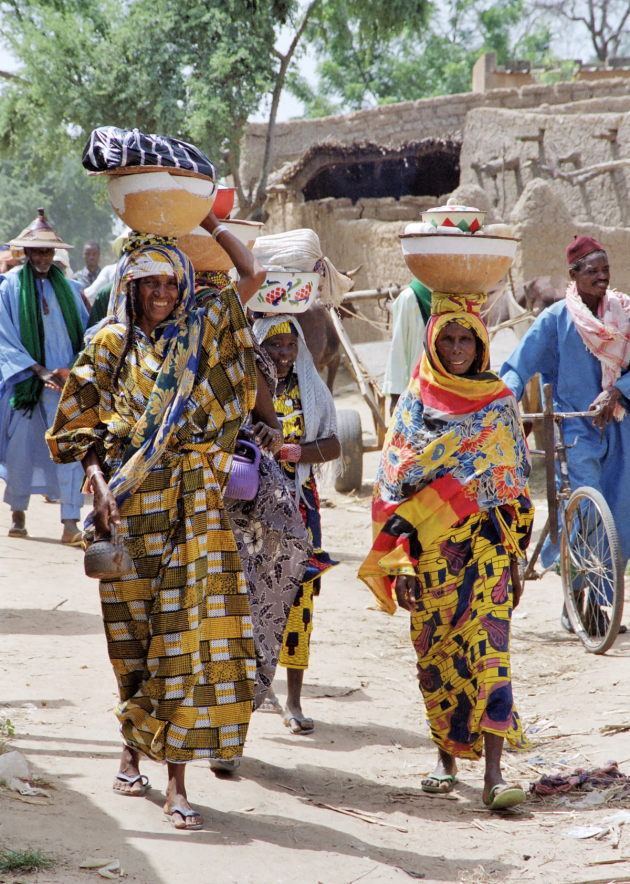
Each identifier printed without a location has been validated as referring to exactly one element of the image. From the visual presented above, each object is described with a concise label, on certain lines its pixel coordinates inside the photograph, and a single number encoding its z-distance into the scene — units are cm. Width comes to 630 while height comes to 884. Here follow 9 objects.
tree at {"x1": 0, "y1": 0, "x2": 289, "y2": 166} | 3509
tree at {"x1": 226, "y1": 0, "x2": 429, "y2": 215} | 3587
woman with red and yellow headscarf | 748
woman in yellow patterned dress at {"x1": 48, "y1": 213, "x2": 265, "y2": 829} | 638
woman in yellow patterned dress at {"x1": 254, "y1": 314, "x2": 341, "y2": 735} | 881
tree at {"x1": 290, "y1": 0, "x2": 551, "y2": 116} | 7875
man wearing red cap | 1159
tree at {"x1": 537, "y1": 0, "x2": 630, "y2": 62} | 7456
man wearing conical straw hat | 1492
